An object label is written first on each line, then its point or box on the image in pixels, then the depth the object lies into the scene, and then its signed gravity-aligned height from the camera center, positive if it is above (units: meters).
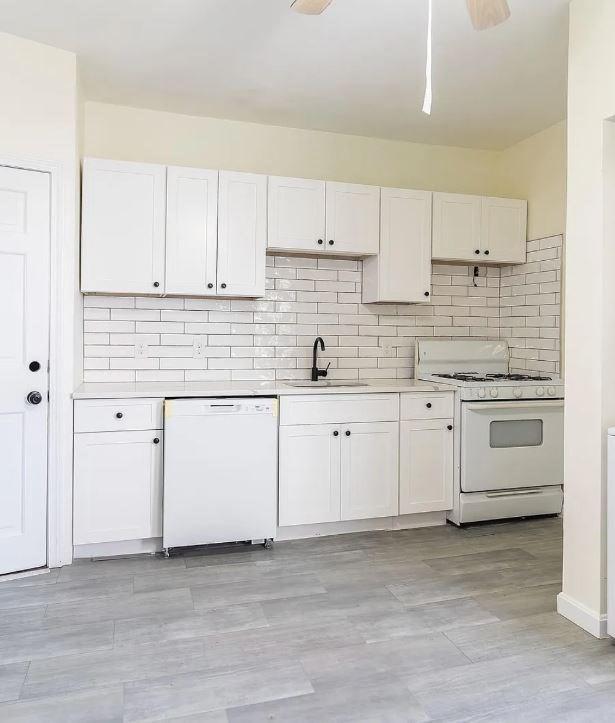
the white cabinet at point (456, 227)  4.03 +0.90
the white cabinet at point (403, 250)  3.89 +0.71
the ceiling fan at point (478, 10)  1.95 +1.19
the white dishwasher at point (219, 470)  3.15 -0.67
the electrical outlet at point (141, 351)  3.72 -0.01
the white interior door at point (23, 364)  2.89 -0.08
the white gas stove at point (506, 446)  3.70 -0.61
